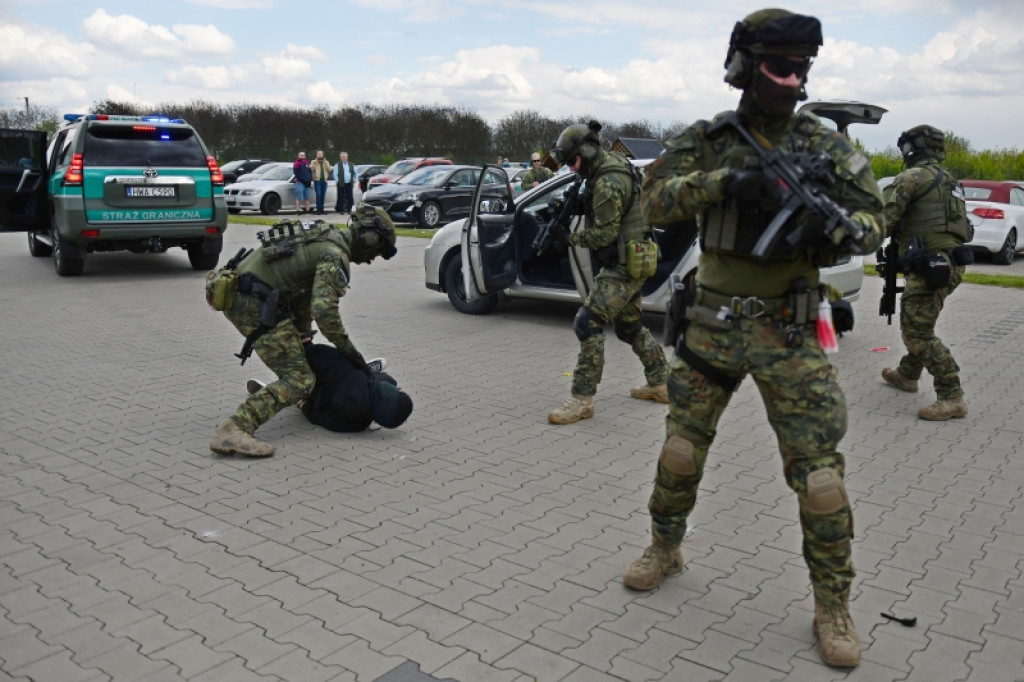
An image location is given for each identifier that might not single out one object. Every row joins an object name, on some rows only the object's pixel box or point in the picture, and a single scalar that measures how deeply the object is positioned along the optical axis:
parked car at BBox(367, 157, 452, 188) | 27.78
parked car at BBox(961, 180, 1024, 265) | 16.48
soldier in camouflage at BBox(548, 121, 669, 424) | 6.44
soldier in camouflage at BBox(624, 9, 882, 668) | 3.38
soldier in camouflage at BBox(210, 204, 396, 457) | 5.80
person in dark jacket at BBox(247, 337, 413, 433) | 6.06
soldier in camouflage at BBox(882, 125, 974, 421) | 6.57
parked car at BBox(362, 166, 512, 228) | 22.31
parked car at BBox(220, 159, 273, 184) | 34.46
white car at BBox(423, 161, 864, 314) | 9.22
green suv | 12.42
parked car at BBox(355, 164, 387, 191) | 34.34
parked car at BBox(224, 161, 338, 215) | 25.27
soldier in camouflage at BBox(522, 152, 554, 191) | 10.94
